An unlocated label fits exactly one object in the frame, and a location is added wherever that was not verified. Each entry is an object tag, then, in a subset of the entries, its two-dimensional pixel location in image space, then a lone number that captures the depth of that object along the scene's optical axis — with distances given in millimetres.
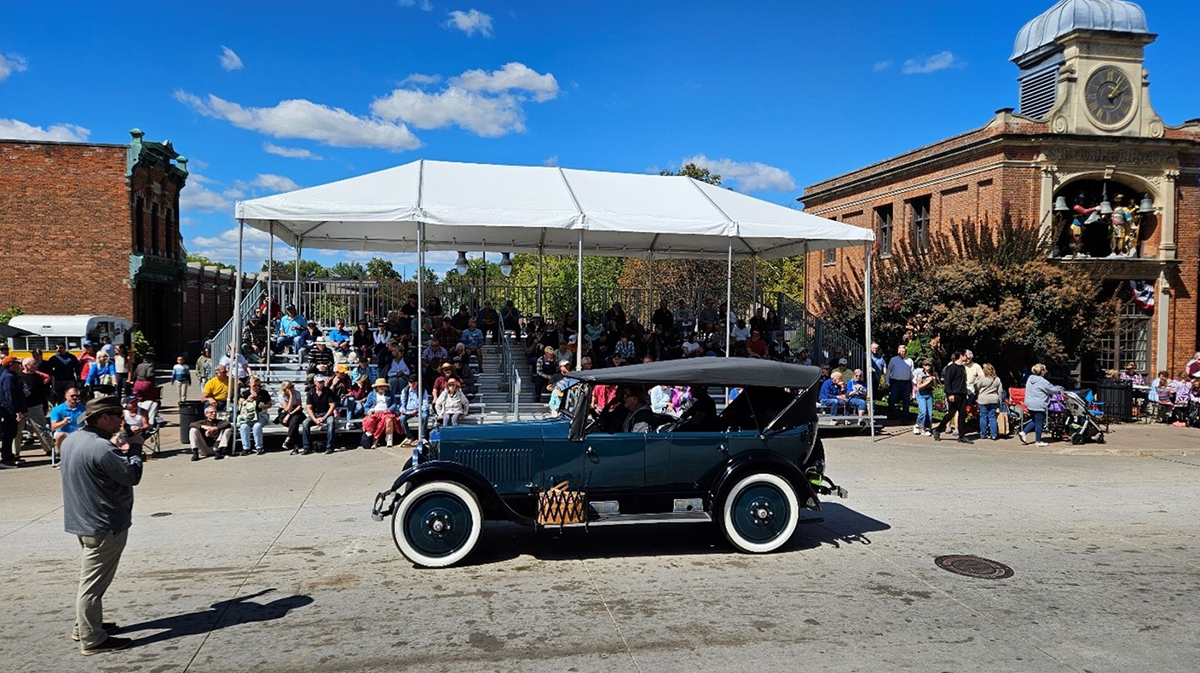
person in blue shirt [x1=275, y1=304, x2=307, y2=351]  17250
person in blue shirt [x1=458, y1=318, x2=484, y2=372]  17172
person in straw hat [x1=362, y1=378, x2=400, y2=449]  13766
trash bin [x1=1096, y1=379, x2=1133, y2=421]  18828
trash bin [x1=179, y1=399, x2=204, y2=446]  13453
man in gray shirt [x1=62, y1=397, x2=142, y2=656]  5164
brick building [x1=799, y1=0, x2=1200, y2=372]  23594
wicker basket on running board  7184
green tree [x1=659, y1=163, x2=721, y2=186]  35250
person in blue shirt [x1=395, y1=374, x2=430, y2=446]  14073
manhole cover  6793
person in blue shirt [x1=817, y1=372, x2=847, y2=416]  15909
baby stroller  14945
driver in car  7613
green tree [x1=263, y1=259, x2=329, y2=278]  36669
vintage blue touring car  7066
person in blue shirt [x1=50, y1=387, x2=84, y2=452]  11844
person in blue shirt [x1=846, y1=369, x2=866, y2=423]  16016
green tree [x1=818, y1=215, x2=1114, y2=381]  19750
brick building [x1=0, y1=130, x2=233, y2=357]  27719
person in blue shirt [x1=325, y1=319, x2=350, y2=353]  17656
